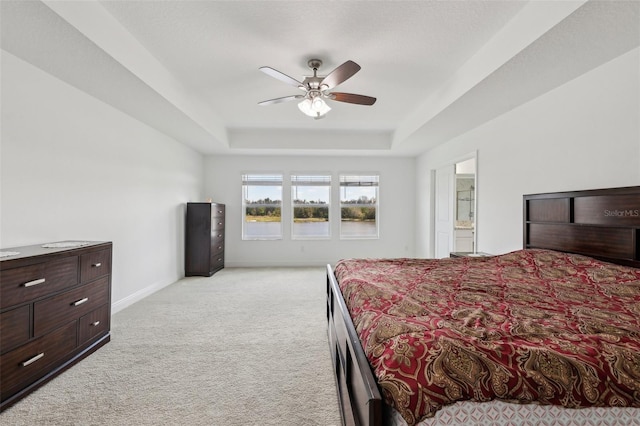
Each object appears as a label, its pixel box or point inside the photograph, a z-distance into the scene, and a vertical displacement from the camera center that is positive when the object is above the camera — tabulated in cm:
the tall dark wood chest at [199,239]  555 -50
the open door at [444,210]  530 +6
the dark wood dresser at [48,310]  190 -73
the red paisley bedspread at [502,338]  98 -49
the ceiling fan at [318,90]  265 +120
